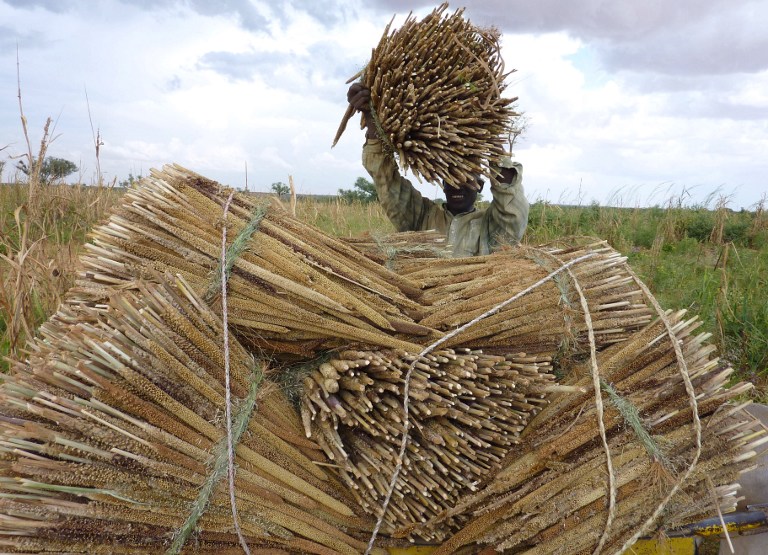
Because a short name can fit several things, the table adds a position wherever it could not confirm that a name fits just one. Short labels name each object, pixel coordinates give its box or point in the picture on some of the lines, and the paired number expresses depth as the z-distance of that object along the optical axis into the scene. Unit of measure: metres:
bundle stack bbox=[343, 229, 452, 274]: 2.12
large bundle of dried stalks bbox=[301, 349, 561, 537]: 1.50
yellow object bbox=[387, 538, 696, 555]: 1.62
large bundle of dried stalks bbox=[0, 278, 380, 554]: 1.24
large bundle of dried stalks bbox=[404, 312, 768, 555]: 1.56
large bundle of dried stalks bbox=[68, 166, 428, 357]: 1.55
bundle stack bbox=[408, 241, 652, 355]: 1.73
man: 2.68
